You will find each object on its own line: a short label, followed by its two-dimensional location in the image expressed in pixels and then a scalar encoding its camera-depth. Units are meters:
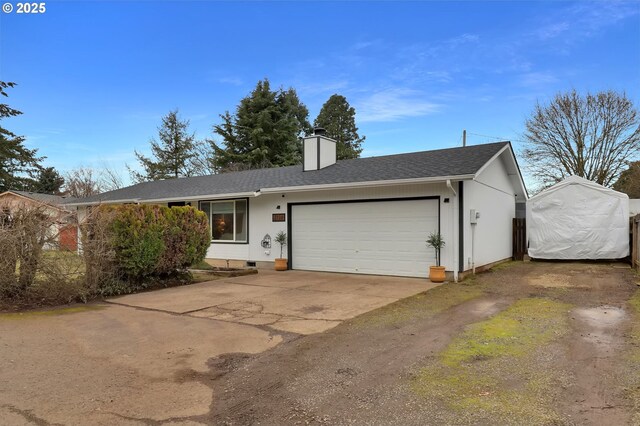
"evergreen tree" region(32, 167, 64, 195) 38.06
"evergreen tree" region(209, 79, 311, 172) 28.95
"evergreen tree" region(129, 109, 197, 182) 31.53
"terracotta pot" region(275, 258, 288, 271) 12.13
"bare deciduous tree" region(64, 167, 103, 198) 37.09
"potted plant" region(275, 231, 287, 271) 12.14
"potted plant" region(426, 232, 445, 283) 9.37
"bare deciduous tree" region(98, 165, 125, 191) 36.16
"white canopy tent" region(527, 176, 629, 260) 12.85
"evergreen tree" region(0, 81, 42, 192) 22.12
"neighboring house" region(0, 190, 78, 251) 7.21
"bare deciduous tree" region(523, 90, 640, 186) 20.95
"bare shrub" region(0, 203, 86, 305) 6.86
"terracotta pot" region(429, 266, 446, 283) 9.35
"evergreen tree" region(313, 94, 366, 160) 35.50
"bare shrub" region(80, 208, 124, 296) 7.73
